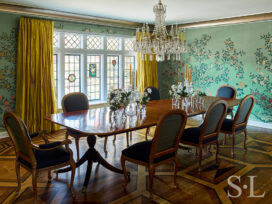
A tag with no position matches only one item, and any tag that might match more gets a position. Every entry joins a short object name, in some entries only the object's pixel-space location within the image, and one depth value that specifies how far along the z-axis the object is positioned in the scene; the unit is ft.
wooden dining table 9.36
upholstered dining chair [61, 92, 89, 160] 12.35
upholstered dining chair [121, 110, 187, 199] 8.71
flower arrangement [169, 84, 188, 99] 13.43
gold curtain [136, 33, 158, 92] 22.62
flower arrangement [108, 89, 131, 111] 10.60
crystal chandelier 12.23
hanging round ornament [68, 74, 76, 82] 19.26
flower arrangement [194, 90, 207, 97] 14.24
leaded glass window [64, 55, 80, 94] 19.16
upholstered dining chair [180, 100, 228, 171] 10.57
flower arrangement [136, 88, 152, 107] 11.62
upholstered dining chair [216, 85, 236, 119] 17.06
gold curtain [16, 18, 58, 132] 16.11
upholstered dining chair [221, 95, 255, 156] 12.48
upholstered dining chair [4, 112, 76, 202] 8.36
